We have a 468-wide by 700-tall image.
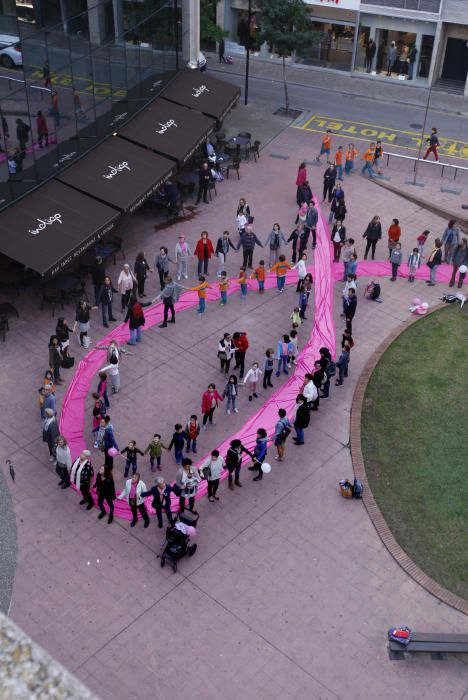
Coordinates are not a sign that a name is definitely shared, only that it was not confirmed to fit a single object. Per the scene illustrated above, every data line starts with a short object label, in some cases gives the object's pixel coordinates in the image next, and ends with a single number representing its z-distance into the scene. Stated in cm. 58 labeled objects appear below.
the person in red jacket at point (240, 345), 1902
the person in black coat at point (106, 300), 2055
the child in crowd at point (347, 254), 2262
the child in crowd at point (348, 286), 2123
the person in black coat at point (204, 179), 2700
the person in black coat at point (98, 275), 2147
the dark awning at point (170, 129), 2655
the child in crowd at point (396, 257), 2320
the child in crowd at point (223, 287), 2163
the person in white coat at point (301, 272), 2216
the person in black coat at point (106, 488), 1522
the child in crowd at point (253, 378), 1838
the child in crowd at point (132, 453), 1616
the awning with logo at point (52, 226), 2073
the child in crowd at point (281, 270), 2236
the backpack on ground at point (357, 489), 1644
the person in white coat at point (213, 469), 1560
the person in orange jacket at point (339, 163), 2888
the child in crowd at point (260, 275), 2242
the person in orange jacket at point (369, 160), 2933
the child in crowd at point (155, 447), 1638
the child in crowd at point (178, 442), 1642
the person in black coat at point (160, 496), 1505
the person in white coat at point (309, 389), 1780
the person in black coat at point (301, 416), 1723
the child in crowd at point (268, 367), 1864
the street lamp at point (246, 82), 3297
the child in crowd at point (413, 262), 2334
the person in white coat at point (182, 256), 2264
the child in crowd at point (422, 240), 2377
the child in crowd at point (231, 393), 1783
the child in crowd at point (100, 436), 1659
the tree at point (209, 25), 3562
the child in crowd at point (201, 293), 2159
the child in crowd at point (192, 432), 1684
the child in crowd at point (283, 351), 1925
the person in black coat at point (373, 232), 2388
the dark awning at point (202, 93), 2938
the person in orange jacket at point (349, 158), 2928
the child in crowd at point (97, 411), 1730
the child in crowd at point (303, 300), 2148
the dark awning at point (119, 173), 2367
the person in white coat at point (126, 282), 2117
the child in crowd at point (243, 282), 2228
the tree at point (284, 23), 3259
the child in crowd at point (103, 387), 1775
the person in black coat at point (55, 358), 1870
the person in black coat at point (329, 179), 2727
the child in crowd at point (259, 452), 1627
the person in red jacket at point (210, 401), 1738
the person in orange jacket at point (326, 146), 3011
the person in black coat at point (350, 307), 2066
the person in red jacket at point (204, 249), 2280
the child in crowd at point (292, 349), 1939
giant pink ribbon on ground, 1786
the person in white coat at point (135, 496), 1508
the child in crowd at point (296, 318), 2036
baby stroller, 1480
